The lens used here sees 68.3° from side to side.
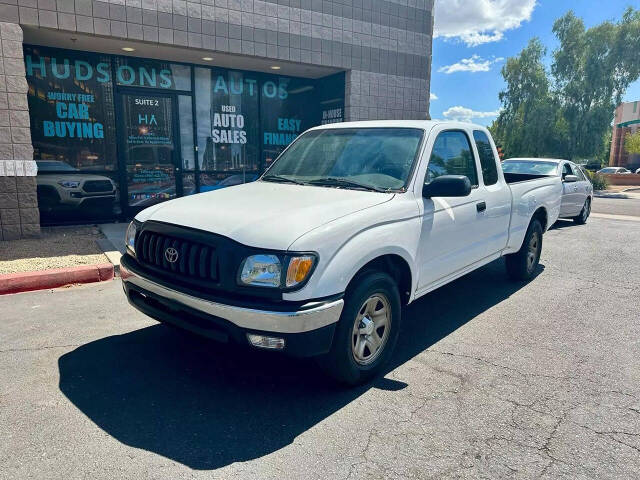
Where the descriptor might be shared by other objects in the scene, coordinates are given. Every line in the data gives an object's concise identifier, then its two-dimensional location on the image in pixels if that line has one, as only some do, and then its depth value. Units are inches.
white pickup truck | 112.6
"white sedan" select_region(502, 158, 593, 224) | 426.0
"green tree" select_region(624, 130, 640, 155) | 1475.1
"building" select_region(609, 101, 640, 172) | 2135.8
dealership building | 312.0
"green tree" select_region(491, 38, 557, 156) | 1130.7
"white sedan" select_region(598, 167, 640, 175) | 1839.6
